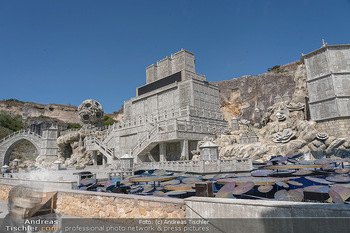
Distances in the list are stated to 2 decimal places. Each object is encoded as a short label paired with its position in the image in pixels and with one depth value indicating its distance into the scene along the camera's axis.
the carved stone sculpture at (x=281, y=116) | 22.50
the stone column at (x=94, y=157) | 29.98
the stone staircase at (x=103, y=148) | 24.91
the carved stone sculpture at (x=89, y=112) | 38.12
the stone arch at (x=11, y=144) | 41.16
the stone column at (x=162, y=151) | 23.93
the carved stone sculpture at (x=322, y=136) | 18.86
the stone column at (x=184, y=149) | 23.02
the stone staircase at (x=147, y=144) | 23.46
